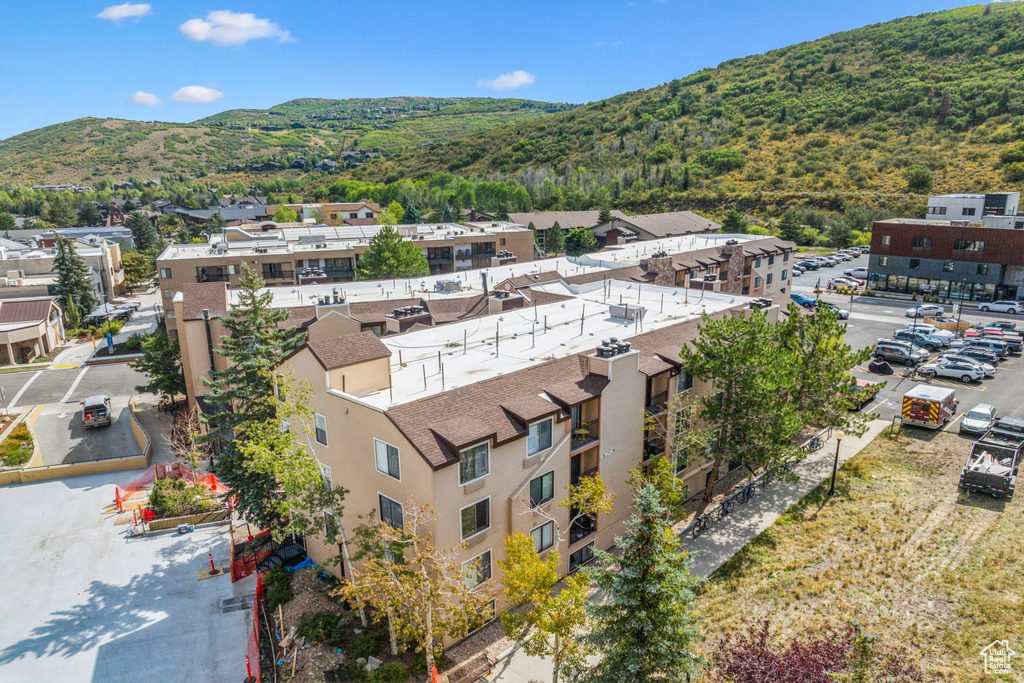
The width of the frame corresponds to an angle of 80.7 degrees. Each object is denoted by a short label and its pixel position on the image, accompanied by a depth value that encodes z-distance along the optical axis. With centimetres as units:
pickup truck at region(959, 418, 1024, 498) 3031
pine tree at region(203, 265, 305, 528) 2950
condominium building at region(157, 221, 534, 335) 6219
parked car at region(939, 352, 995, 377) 4925
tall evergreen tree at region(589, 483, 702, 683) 1675
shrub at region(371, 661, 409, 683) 2112
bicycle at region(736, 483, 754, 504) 3259
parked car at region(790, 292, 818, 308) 7170
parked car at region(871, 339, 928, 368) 5234
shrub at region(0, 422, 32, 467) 4131
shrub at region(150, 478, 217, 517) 3406
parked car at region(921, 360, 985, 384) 4816
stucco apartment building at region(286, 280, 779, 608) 2197
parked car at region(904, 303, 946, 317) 6775
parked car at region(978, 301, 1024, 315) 6688
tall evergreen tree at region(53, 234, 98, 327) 8050
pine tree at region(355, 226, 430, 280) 6331
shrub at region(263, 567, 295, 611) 2675
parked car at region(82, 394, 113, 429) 4859
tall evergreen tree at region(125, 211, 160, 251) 12431
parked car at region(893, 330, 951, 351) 5650
